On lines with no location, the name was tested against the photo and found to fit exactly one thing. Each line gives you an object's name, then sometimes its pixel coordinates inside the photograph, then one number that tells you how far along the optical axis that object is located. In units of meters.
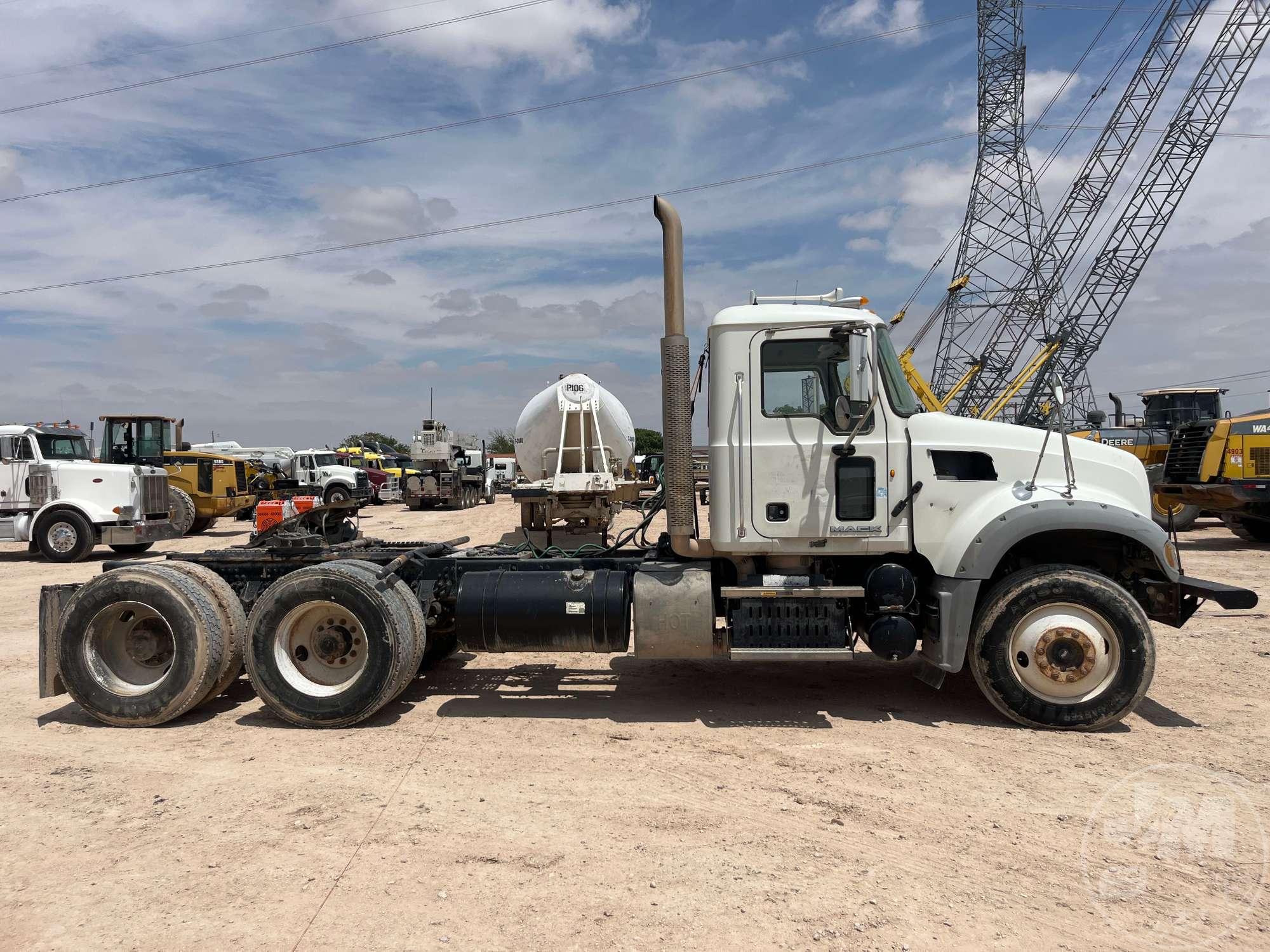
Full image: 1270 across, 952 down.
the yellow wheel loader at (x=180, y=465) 21.11
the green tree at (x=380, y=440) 64.96
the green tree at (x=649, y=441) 27.75
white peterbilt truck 16.33
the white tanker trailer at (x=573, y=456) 14.50
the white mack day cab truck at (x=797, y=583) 5.34
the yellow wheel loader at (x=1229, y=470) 14.55
